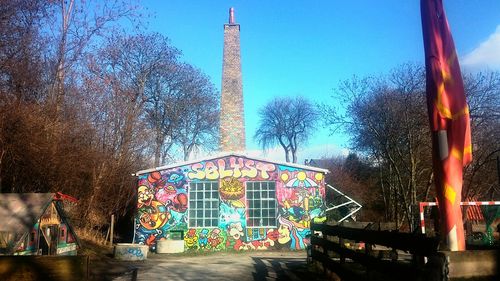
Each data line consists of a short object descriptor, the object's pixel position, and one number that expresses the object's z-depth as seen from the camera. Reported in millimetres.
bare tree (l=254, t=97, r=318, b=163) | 63375
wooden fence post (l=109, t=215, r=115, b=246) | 21592
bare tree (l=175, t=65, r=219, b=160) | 41875
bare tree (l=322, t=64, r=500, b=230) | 24012
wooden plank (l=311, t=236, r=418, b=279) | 5738
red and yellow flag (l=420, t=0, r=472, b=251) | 7273
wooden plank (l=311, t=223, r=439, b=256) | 5213
